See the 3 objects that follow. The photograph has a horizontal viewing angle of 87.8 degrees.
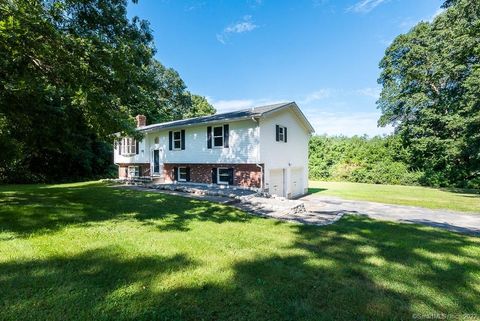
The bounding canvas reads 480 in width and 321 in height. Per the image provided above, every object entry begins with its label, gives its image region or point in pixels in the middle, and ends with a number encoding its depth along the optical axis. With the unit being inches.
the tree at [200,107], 1622.0
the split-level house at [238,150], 538.0
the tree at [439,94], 637.9
